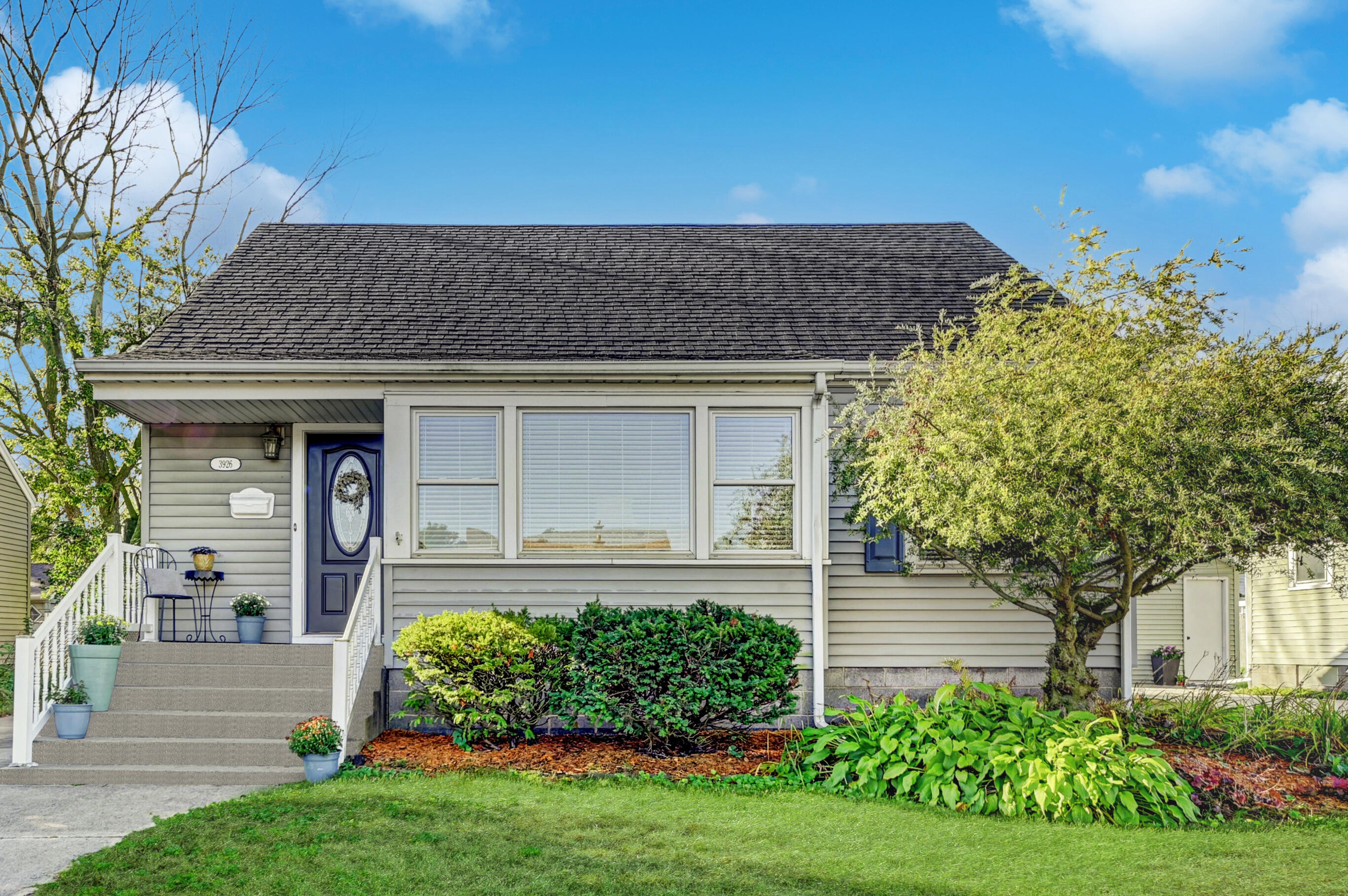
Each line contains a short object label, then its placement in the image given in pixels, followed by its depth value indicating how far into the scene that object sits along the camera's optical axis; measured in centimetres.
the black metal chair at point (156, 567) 805
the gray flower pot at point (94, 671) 712
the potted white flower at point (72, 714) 682
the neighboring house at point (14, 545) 1580
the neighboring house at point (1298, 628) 1402
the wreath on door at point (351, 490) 903
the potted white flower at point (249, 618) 851
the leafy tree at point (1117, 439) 590
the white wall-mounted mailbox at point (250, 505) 884
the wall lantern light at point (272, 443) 884
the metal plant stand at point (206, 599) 868
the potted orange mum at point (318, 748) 633
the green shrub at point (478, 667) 684
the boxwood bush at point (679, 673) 664
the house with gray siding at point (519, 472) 785
